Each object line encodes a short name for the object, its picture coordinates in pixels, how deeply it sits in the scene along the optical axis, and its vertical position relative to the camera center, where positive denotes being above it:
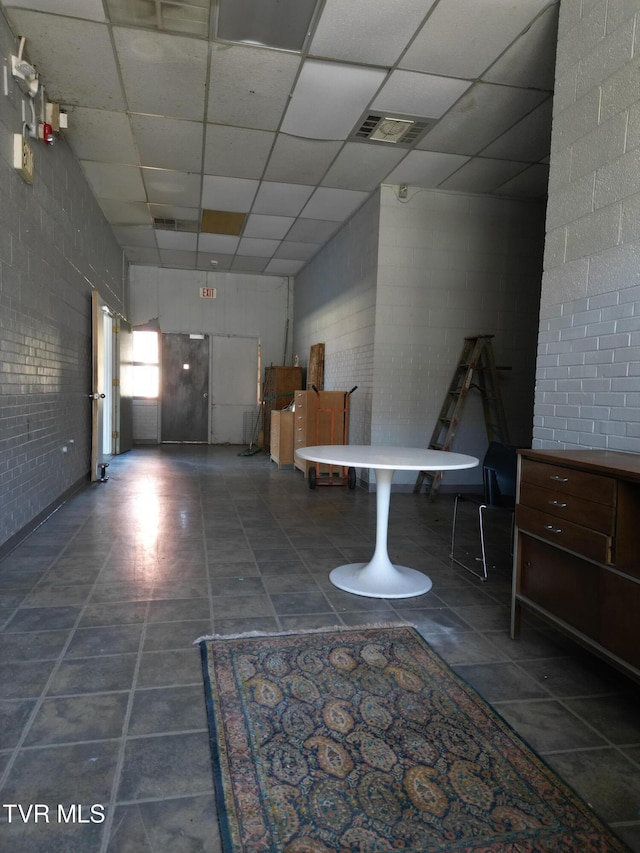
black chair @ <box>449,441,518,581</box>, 3.39 -0.53
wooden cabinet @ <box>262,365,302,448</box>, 9.20 +0.12
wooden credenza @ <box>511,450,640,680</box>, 1.79 -0.55
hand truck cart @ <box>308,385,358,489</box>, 6.27 -0.97
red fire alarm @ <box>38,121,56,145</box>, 3.90 +1.84
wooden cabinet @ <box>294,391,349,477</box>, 6.66 -0.31
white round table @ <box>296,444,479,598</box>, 2.84 -0.73
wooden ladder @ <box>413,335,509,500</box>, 5.71 +0.00
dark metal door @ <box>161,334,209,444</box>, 10.27 +0.01
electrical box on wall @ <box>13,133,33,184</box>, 3.45 +1.49
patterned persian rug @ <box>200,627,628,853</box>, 1.33 -1.10
